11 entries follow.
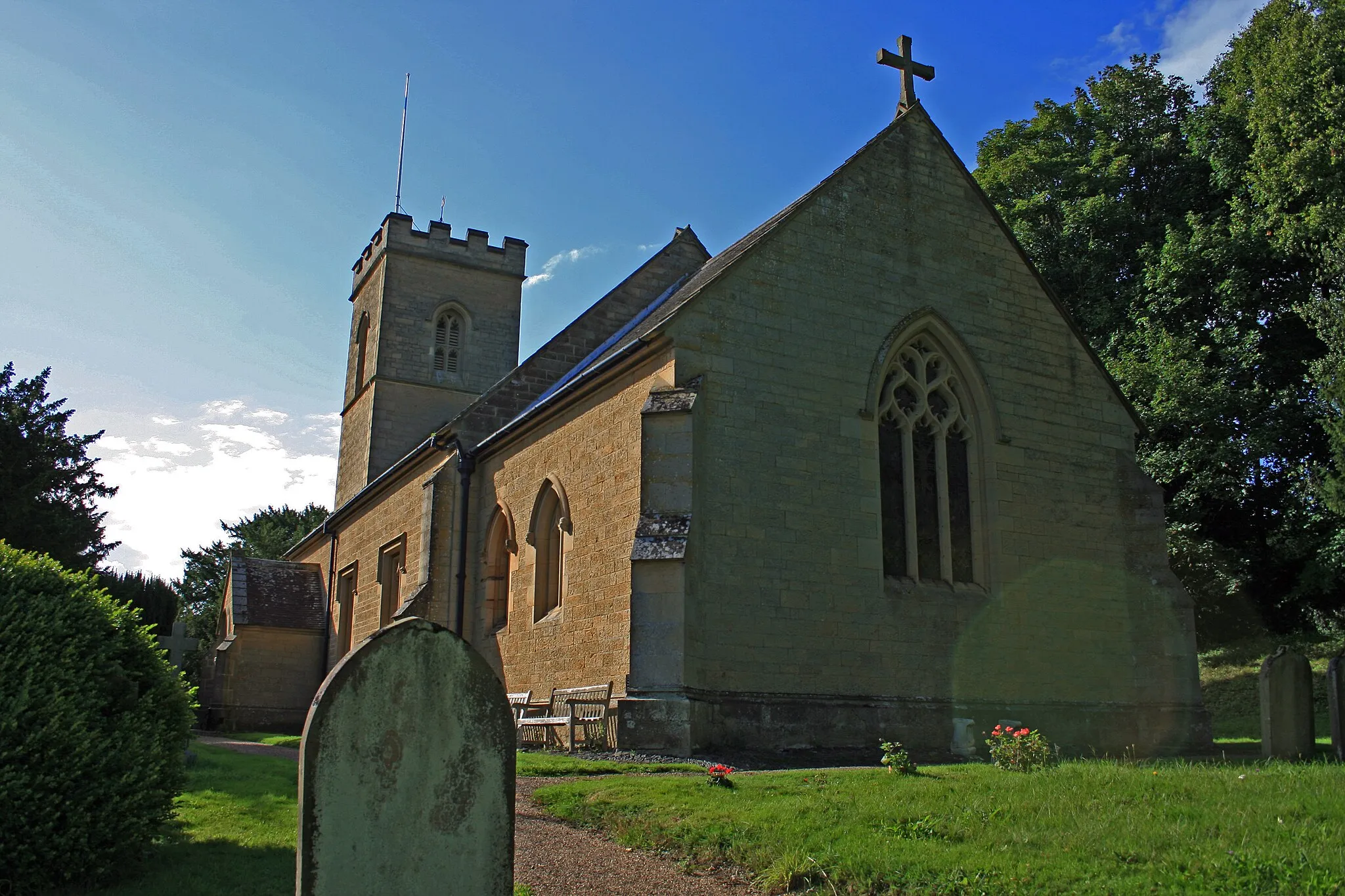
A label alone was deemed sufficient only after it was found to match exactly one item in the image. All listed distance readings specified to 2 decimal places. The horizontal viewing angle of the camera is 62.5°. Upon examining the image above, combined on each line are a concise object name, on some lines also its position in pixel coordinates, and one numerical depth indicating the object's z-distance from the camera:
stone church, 14.88
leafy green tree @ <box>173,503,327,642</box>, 58.41
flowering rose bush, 10.84
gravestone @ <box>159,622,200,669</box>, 24.61
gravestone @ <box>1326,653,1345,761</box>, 12.60
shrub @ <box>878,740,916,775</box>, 10.63
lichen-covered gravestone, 5.15
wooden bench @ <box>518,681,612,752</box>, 14.92
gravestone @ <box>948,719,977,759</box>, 15.91
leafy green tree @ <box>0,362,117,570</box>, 28.42
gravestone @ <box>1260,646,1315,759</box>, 12.62
